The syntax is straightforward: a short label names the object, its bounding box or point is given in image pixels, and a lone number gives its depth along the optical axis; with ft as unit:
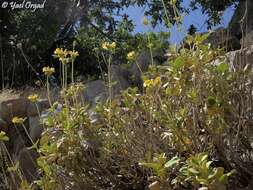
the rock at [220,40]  13.35
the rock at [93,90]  14.07
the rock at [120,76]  13.66
